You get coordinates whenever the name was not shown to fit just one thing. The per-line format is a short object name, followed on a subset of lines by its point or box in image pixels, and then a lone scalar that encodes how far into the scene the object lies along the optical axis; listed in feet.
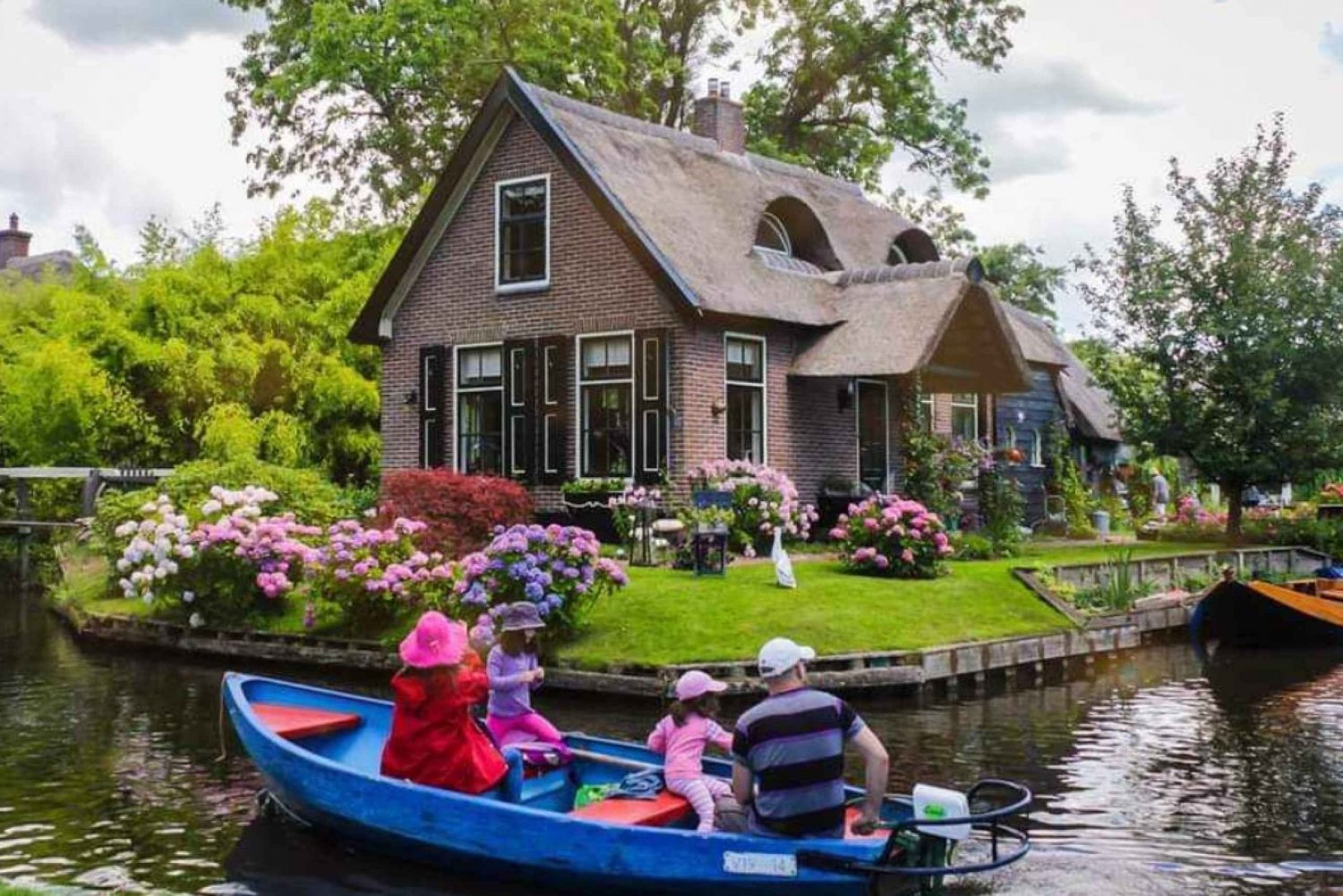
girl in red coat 28.73
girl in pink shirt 28.35
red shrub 63.41
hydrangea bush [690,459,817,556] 67.62
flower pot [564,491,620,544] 72.59
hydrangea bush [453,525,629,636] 50.67
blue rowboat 25.05
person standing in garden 123.75
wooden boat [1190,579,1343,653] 65.62
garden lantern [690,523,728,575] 59.47
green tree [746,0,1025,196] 122.62
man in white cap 24.32
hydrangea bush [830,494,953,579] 62.28
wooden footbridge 87.81
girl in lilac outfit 33.53
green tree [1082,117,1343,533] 85.87
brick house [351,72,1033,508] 72.64
